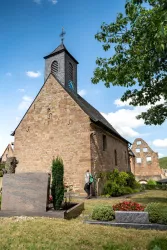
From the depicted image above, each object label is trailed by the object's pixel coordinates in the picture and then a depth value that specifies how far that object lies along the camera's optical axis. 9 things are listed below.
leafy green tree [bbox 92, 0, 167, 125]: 8.04
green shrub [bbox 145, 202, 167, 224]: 6.12
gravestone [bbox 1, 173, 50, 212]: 7.69
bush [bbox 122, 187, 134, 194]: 16.00
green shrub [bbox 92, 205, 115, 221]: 6.76
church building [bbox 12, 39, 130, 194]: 15.13
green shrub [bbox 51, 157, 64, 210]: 8.09
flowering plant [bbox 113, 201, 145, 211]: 7.03
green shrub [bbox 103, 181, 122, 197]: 15.05
